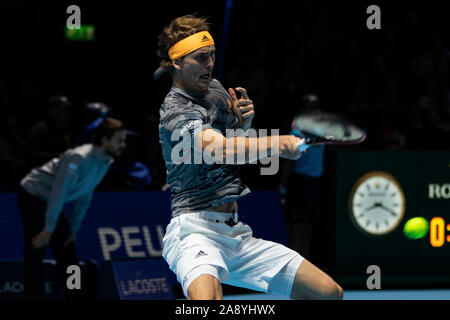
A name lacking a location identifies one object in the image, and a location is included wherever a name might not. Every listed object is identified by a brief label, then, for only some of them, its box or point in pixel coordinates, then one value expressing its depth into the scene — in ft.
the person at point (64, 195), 45.03
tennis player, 26.09
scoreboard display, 57.72
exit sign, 86.93
